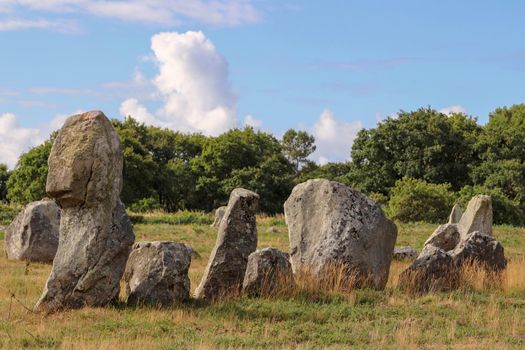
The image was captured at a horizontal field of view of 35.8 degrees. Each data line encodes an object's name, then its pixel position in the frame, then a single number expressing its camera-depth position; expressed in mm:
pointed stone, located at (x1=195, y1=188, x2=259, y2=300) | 15578
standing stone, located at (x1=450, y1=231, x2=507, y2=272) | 18500
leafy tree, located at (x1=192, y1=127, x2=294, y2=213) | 69938
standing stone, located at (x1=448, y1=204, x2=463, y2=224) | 35938
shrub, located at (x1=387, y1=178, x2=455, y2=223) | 49719
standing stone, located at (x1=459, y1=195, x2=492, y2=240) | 27938
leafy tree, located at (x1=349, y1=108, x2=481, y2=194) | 62588
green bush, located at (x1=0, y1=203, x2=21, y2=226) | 41538
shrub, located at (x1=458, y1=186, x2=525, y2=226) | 55250
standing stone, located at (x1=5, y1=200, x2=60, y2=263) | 24422
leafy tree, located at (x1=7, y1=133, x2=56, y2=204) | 65000
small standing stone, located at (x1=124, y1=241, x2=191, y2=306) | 14469
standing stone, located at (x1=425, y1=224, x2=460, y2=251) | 24688
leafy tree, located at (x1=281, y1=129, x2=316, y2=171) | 91188
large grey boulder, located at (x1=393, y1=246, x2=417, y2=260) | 24969
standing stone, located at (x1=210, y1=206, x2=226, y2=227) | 40975
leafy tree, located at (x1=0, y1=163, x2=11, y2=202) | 83562
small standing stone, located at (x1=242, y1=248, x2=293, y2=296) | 15508
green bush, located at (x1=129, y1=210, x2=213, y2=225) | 42972
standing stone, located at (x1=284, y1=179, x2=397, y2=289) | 17422
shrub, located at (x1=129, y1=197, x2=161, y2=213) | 62000
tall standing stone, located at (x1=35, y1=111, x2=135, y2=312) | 14031
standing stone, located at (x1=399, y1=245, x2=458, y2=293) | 16891
